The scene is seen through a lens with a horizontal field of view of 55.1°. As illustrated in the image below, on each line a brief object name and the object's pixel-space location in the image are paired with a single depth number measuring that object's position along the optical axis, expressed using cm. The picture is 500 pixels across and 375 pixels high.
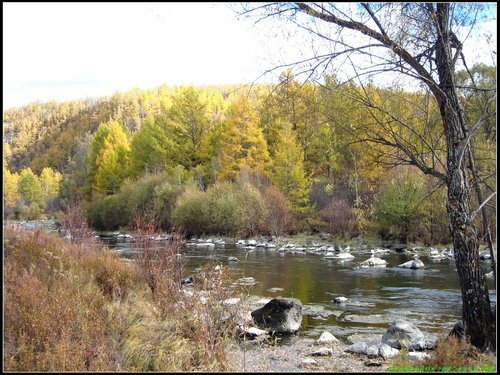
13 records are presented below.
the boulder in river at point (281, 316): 986
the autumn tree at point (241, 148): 3556
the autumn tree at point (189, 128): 4347
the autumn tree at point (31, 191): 6138
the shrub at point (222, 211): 3160
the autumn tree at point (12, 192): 5742
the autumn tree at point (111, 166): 5006
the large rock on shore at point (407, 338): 827
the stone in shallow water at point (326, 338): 895
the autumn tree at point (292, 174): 3269
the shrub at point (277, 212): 3098
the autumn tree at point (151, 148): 4406
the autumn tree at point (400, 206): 2611
